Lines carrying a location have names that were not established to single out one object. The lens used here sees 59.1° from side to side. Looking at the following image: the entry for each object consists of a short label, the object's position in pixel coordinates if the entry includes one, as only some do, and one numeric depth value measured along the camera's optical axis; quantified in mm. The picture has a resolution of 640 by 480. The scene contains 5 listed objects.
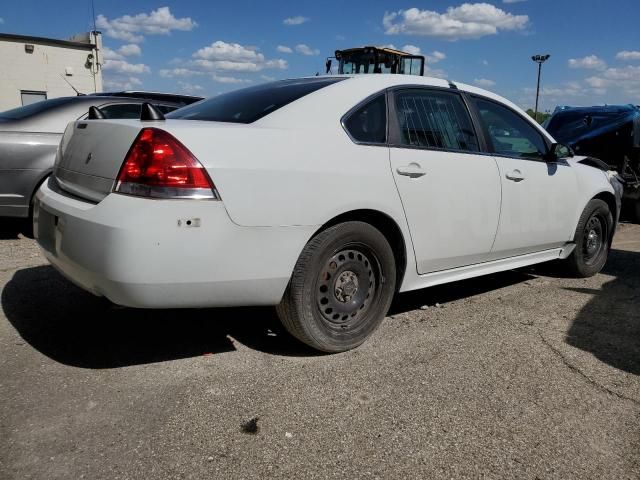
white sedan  2604
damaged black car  8508
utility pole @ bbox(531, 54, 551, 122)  38281
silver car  5422
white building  24812
